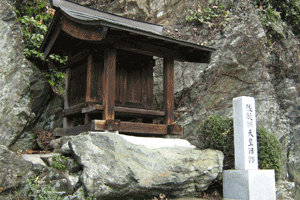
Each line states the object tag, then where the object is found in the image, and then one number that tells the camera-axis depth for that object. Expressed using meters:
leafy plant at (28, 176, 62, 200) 4.07
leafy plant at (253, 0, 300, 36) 11.83
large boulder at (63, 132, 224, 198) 4.34
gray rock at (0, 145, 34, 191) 4.18
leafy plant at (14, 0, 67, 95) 8.32
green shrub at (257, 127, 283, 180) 5.82
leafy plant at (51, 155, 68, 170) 4.59
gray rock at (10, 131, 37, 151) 6.88
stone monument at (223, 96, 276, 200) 5.29
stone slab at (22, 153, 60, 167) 4.60
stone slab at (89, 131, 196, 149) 5.32
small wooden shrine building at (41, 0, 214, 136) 5.36
